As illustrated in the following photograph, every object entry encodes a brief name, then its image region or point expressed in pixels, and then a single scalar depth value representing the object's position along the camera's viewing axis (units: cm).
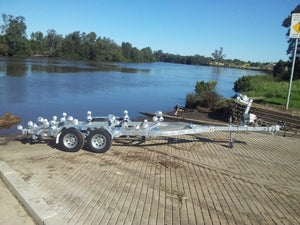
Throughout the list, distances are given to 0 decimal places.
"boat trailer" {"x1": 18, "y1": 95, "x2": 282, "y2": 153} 734
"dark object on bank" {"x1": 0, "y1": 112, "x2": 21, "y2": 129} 1350
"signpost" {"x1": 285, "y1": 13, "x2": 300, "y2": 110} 1154
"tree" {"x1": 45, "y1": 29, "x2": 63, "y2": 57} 11189
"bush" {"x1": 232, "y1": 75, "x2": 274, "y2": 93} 2365
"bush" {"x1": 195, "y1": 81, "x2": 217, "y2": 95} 2106
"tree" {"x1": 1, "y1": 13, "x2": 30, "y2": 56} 9506
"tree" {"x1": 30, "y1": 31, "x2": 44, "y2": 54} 10736
